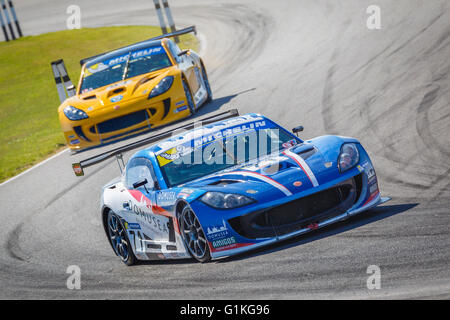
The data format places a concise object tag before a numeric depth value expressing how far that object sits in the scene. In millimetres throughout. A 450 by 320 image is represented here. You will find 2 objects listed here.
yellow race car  27484
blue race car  13047
